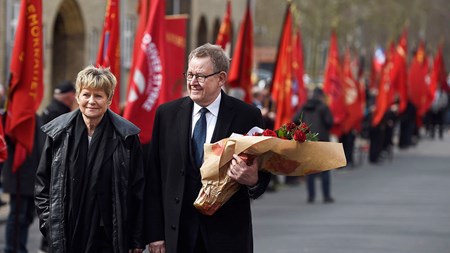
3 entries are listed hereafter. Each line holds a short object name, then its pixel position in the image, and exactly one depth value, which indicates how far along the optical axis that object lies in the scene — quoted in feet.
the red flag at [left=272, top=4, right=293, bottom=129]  68.49
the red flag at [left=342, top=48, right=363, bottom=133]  93.82
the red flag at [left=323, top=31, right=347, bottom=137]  90.17
